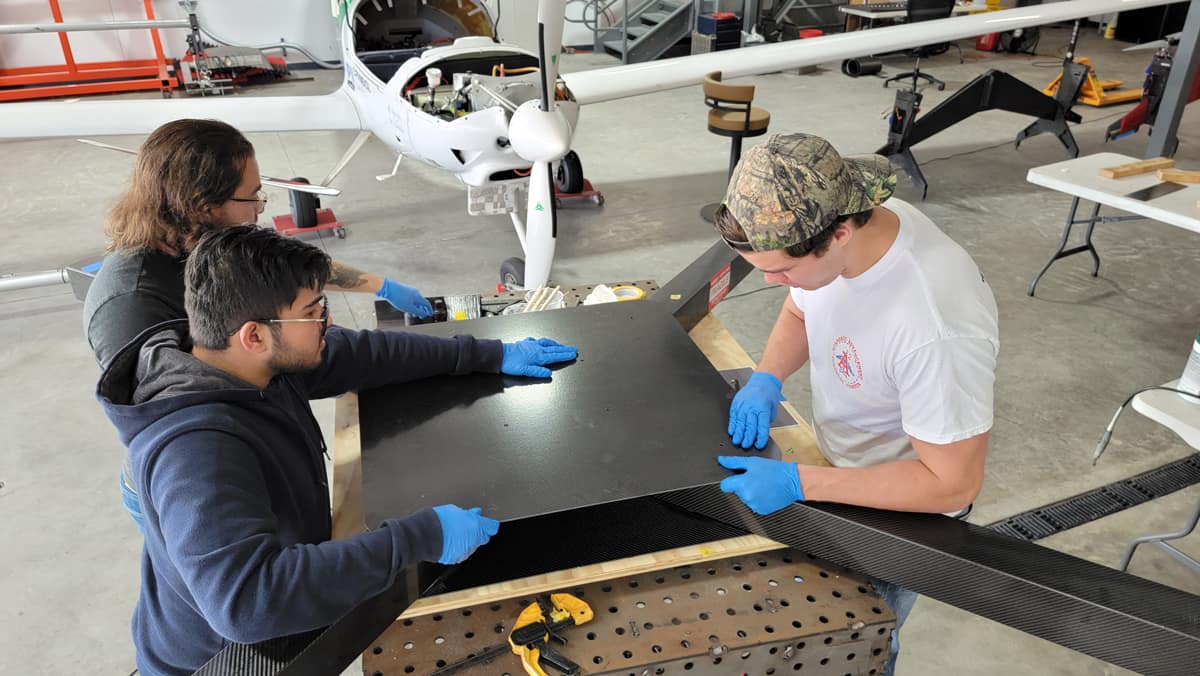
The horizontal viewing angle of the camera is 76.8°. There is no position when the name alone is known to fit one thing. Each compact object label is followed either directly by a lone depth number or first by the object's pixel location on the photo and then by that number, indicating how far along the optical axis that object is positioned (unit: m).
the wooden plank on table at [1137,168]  4.31
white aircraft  4.66
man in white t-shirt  1.37
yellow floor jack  9.16
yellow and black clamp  1.33
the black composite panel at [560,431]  1.43
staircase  11.68
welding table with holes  1.36
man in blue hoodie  1.17
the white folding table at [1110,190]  3.83
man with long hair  1.88
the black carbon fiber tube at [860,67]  10.91
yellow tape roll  2.44
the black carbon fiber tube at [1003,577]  1.29
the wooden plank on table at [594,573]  1.42
